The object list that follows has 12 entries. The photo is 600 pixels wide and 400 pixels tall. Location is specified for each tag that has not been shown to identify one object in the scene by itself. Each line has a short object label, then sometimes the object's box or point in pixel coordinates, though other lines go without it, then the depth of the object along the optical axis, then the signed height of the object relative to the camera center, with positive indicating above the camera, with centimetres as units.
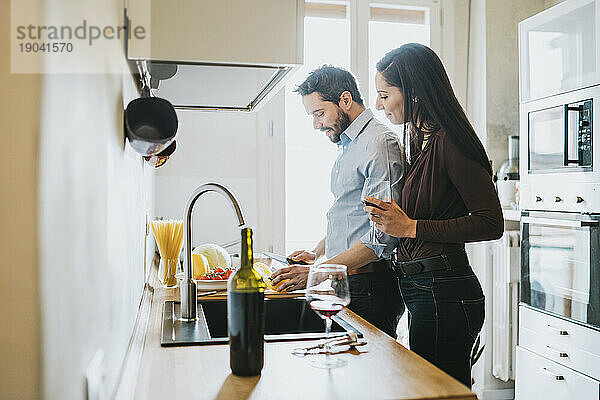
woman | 180 -6
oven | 252 -30
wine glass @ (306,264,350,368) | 123 -18
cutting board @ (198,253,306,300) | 192 -31
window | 360 +82
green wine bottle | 109 -22
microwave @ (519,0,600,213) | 257 +41
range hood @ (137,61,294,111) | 150 +34
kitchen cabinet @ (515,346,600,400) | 253 -82
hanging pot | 130 +17
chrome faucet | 159 -22
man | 202 +7
